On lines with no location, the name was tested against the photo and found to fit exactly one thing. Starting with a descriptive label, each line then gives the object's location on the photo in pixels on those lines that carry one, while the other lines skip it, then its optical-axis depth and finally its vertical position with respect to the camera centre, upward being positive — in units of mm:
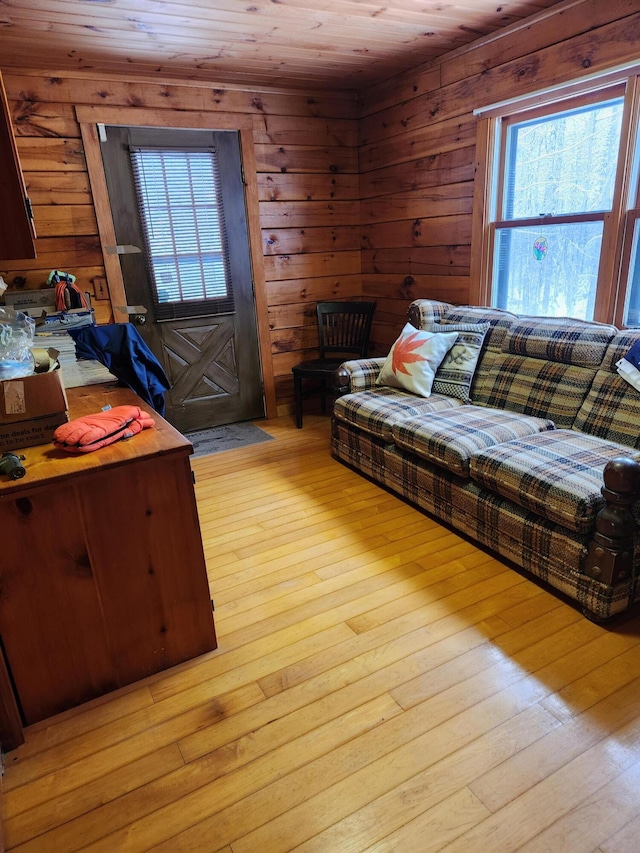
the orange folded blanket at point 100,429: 1619 -484
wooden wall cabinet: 1409 +171
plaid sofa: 2010 -868
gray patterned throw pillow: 3174 -667
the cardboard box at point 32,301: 3176 -158
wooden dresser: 1544 -892
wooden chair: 4266 -643
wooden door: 3592 -287
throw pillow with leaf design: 3215 -636
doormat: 3936 -1293
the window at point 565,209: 2652 +167
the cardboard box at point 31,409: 1603 -402
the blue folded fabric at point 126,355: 2822 -451
